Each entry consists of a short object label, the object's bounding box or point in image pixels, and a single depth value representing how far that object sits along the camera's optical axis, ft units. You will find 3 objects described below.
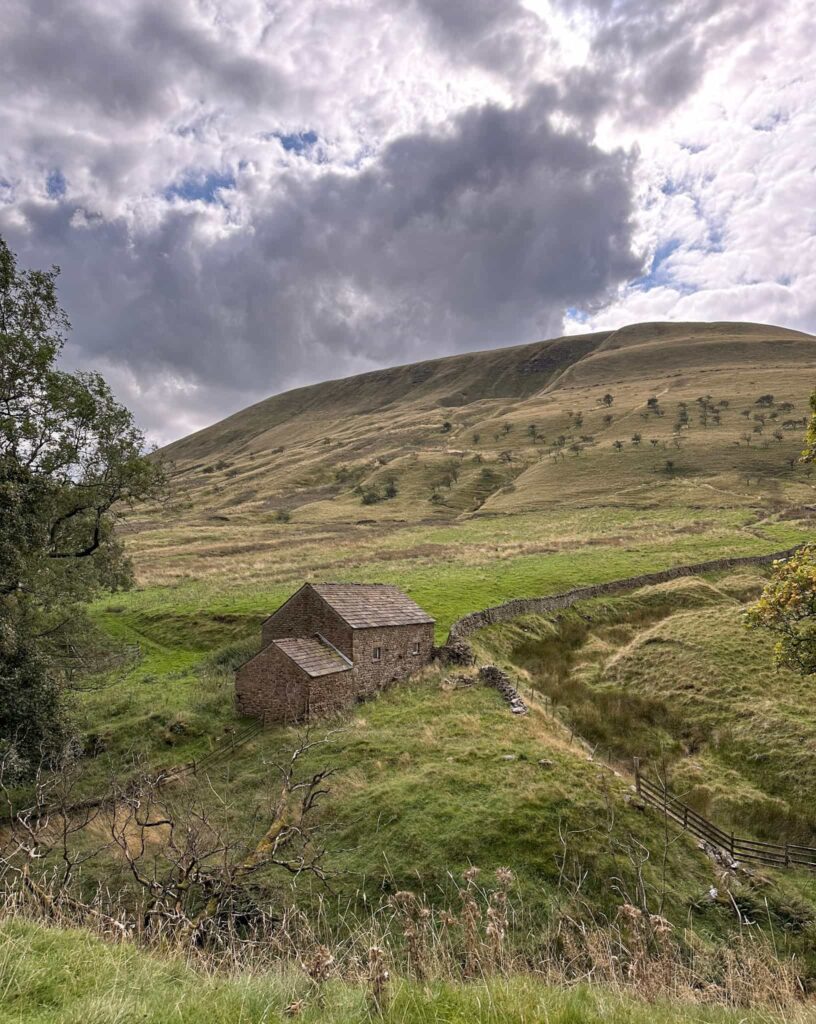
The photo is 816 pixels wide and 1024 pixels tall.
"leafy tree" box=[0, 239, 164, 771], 66.54
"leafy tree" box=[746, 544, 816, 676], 50.70
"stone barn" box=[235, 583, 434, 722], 84.84
